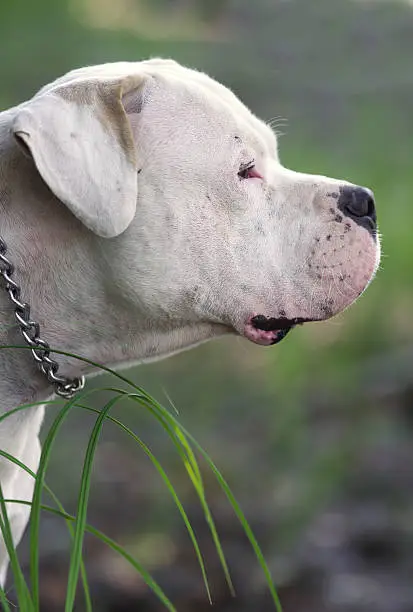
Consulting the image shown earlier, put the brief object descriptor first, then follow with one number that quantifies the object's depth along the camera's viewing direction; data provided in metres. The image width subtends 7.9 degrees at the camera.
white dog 2.00
